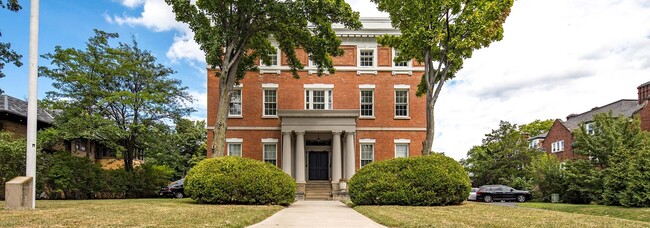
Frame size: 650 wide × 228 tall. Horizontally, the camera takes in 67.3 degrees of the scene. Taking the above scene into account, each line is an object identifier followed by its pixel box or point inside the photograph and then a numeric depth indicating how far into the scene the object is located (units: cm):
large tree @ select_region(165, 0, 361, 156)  2033
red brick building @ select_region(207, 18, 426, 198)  3014
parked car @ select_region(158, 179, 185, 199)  2969
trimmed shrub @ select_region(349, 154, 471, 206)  1806
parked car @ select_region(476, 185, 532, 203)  3291
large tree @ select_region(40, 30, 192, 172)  2773
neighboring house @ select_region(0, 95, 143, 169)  2983
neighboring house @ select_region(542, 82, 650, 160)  3975
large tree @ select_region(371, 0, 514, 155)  2081
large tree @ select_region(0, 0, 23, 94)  2414
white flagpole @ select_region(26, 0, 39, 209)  1346
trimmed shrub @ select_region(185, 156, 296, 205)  1747
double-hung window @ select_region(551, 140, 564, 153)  4924
